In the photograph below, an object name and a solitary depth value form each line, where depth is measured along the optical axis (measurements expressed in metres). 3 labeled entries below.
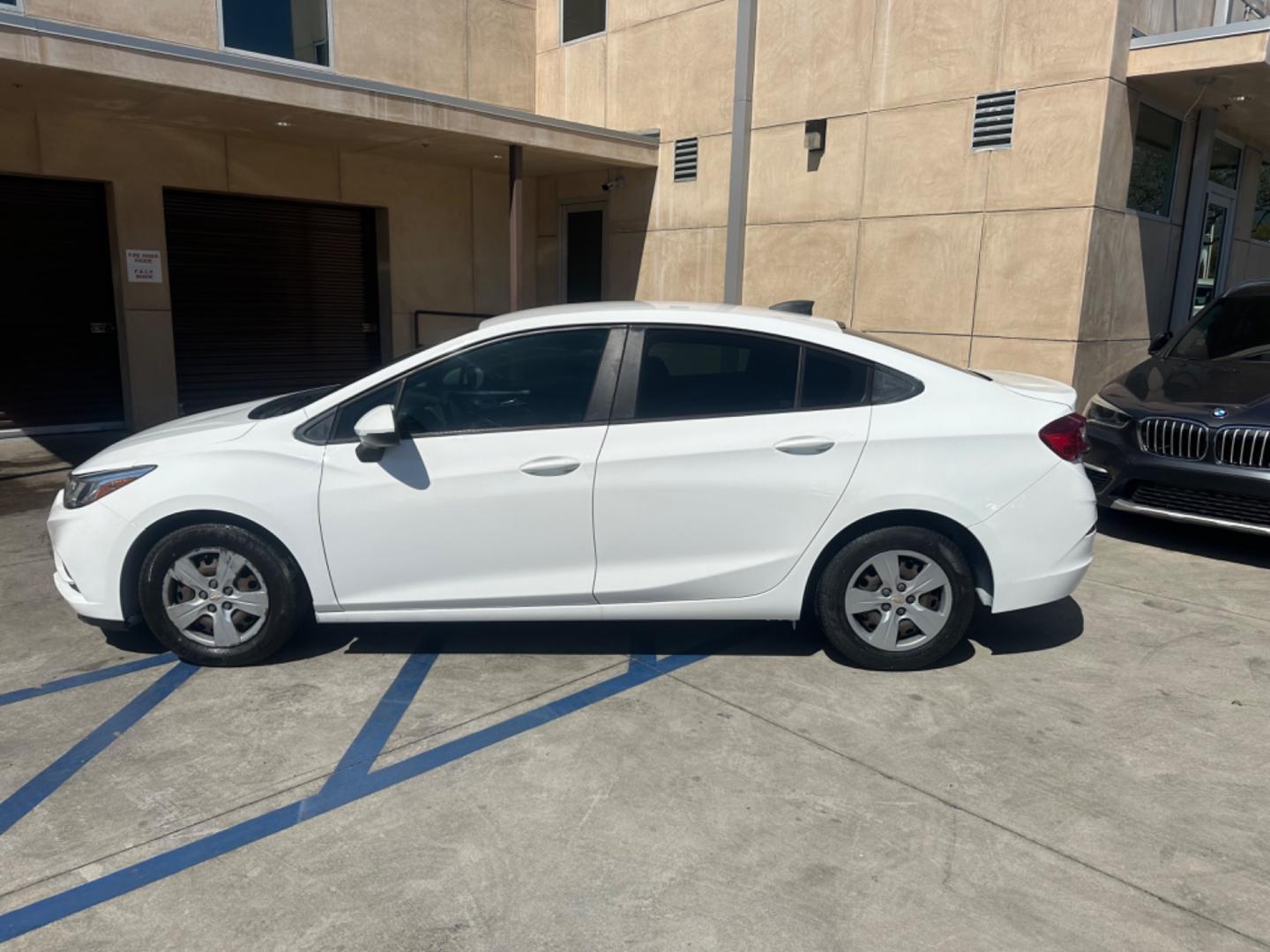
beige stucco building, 8.68
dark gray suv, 6.08
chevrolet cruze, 4.20
